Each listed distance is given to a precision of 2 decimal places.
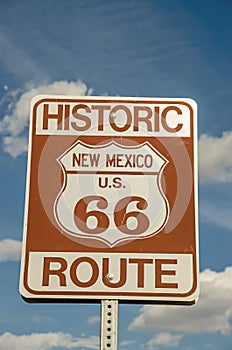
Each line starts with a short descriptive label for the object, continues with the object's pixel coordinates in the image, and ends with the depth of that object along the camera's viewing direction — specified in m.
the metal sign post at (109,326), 3.72
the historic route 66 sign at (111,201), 3.94
